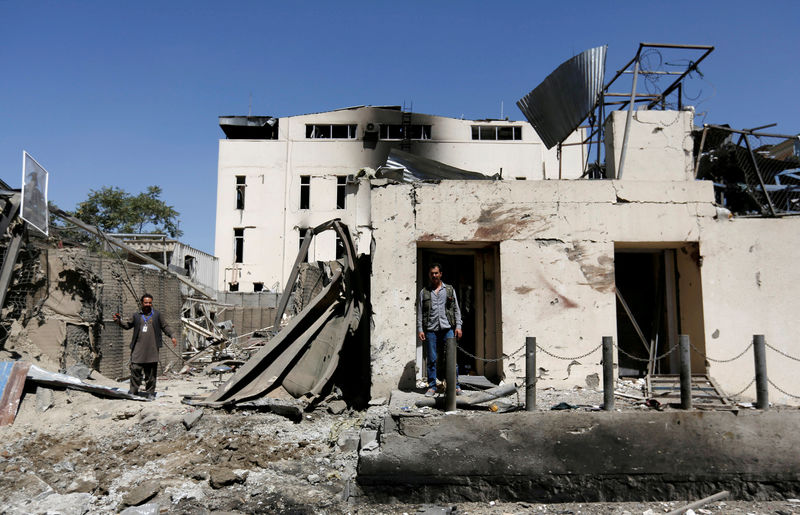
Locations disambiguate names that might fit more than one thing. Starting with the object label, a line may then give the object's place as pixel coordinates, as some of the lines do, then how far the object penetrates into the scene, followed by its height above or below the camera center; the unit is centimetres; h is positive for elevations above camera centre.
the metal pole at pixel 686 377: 617 -104
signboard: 823 +151
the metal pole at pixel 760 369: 629 -96
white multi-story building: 2717 +647
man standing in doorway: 713 -38
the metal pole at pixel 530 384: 614 -112
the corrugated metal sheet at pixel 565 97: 880 +343
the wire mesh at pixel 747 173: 886 +209
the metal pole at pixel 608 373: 616 -100
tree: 3344 +503
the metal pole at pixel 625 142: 827 +235
